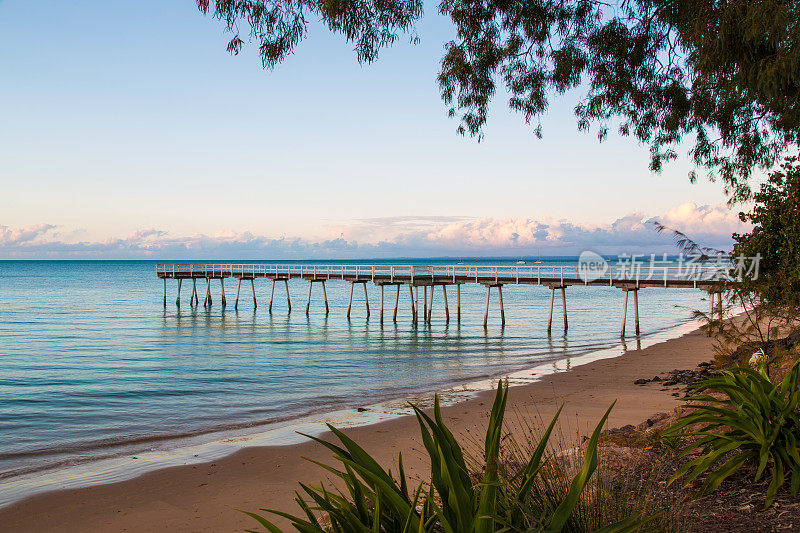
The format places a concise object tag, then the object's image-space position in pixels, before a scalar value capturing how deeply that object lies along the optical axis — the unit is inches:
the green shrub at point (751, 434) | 194.9
